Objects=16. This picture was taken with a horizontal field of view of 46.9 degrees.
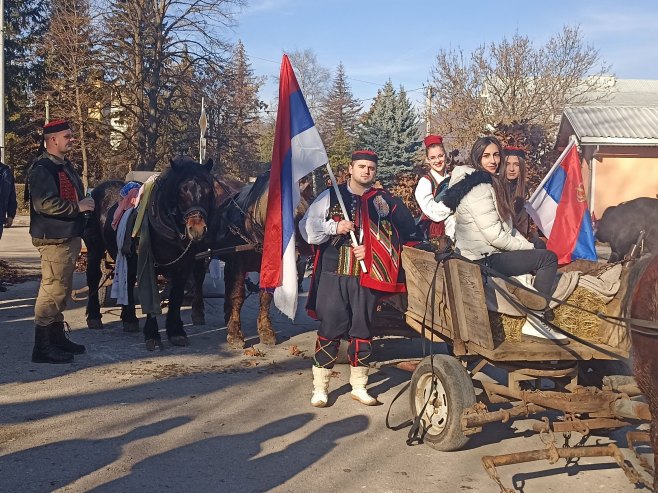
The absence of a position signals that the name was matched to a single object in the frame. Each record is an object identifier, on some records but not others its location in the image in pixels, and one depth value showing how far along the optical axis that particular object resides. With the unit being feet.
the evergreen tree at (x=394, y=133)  139.74
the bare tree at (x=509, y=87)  88.53
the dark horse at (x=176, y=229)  24.95
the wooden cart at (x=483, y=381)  15.51
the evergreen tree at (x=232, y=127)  103.72
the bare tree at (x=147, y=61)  95.81
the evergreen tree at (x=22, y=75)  127.75
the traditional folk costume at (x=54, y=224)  23.22
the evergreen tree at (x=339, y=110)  246.27
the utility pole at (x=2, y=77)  64.11
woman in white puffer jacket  17.02
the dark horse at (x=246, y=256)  27.30
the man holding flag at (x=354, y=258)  19.69
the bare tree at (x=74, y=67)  96.22
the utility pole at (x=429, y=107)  98.14
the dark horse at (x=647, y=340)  12.55
